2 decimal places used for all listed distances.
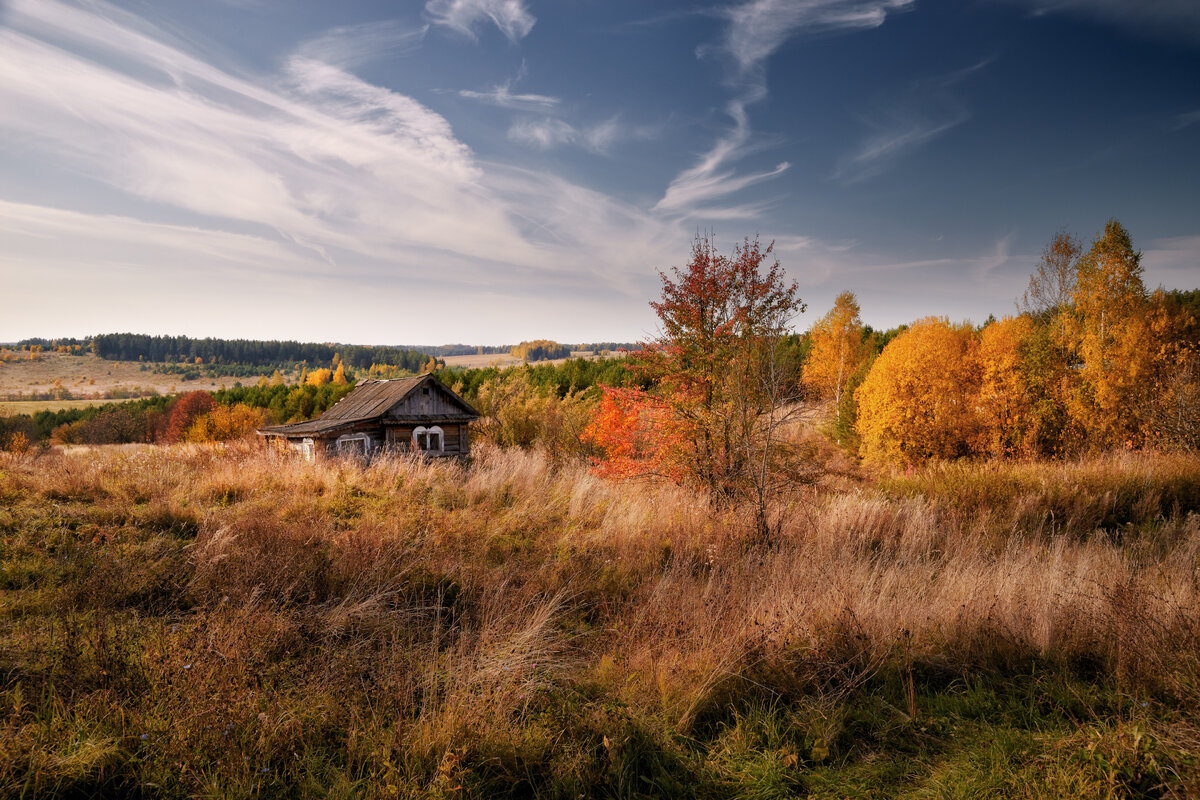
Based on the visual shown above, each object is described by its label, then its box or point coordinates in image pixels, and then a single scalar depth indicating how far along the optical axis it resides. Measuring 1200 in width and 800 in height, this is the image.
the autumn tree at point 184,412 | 64.15
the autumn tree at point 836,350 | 31.45
